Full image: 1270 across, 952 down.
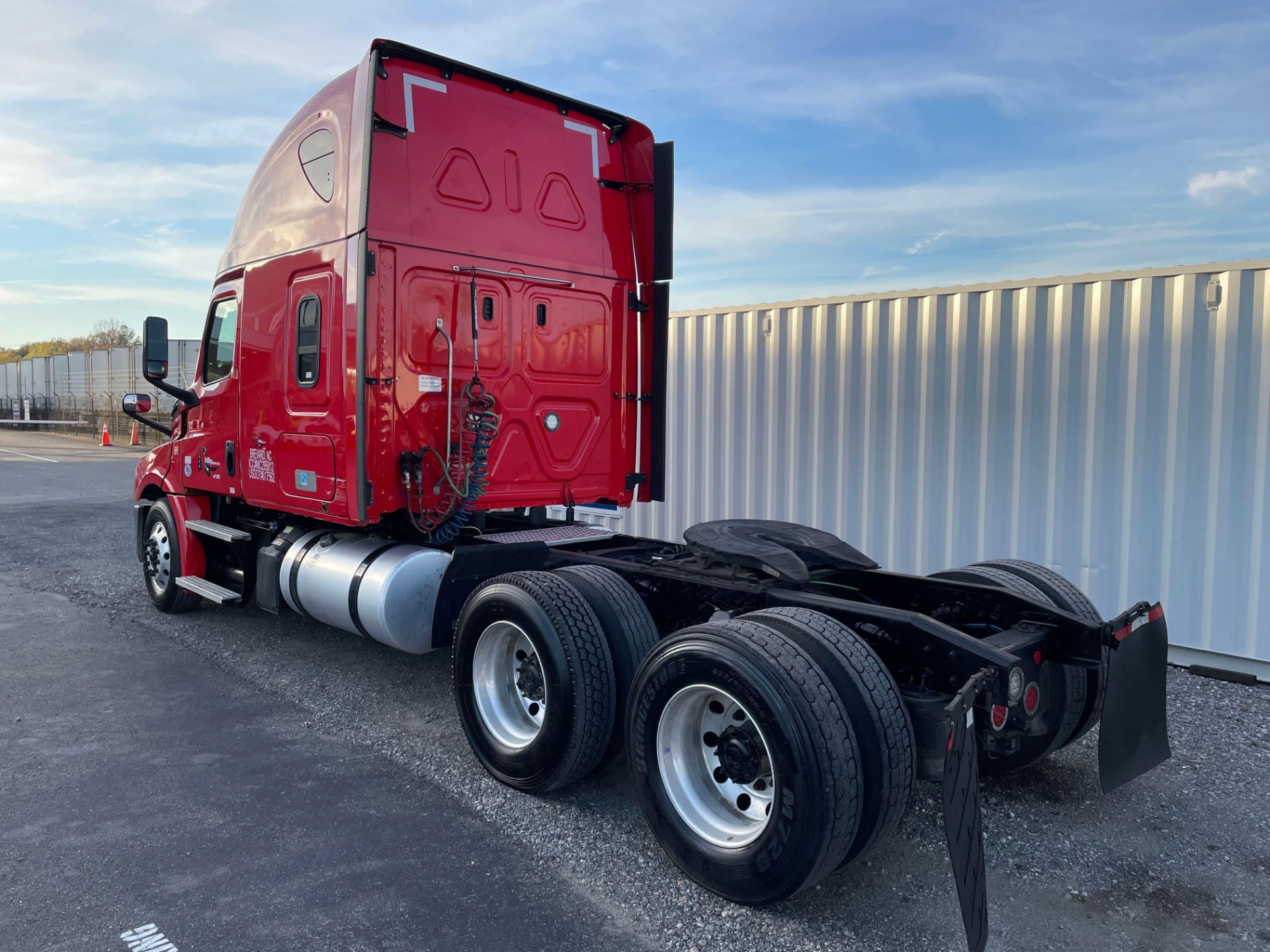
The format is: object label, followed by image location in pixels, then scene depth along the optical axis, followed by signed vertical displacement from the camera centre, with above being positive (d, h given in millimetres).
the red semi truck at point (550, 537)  3059 -668
